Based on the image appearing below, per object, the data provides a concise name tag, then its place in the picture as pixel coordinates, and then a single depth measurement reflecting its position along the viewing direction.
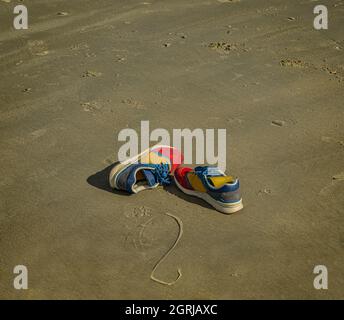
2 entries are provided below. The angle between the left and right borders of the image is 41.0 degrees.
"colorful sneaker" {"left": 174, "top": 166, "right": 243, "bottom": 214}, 3.22
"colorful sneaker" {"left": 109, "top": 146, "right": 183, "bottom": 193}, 3.43
